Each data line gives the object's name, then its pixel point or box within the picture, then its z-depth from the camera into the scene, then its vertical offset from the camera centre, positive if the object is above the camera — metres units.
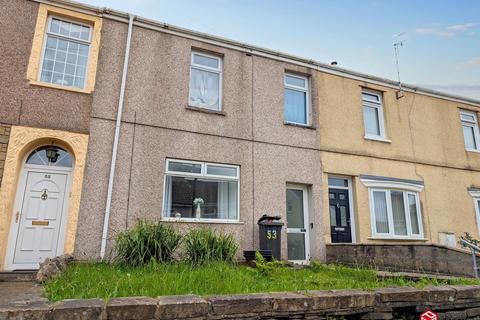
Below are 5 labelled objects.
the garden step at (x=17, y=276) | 5.23 -0.63
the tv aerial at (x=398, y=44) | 10.90 +6.64
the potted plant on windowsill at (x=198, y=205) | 7.61 +0.79
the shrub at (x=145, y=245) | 5.55 -0.11
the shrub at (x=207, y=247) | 6.01 -0.15
